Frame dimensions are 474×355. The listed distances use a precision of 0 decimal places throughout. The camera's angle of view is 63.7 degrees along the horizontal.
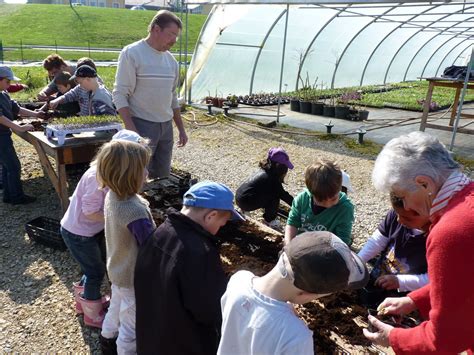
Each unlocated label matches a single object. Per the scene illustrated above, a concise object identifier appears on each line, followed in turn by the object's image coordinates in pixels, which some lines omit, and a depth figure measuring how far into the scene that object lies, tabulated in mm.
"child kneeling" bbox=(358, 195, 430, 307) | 2227
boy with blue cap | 1551
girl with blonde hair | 1994
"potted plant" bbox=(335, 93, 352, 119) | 10320
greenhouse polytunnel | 10914
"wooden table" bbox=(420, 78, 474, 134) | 6773
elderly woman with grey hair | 1131
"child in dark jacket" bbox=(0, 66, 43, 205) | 4113
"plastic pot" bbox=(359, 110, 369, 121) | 10141
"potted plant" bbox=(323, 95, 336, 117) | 10562
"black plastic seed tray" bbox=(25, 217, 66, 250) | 3545
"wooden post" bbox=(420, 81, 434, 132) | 6958
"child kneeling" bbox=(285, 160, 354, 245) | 2346
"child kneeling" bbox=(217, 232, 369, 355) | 1125
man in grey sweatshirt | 3301
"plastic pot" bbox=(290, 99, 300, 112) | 11172
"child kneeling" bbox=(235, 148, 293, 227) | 3326
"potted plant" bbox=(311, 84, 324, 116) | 10734
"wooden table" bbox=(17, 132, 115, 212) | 3605
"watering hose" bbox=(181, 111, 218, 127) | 8820
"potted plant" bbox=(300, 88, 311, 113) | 10874
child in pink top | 2385
